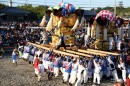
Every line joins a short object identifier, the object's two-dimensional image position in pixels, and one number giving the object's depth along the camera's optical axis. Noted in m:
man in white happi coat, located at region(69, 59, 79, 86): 14.63
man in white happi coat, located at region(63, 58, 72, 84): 15.12
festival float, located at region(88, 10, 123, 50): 19.47
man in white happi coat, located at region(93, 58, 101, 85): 14.92
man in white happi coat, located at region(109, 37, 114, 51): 19.58
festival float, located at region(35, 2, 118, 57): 19.27
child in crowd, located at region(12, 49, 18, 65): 20.94
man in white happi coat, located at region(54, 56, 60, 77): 16.52
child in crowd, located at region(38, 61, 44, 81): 15.96
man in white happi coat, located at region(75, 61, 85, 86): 14.04
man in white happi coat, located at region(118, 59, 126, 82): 15.52
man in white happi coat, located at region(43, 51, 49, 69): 17.59
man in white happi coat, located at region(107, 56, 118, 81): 15.48
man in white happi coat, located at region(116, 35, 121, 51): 20.25
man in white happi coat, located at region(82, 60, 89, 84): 14.65
